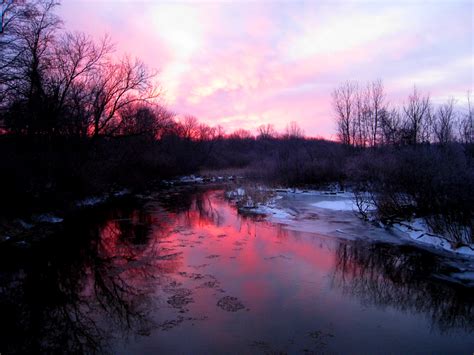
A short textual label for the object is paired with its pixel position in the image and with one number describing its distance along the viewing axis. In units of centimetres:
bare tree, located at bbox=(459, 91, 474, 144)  2400
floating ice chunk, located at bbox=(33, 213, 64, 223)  1430
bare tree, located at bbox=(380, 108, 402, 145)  2802
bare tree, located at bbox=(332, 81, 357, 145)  3744
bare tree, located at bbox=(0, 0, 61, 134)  1361
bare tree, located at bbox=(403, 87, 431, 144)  2779
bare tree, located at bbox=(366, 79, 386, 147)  3503
